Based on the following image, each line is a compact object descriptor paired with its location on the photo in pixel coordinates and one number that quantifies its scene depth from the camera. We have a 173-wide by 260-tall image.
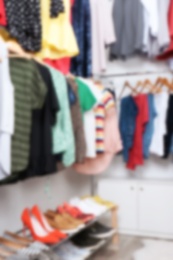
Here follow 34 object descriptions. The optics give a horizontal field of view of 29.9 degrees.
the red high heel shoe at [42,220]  2.14
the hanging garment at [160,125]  2.95
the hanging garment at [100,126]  2.49
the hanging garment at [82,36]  2.53
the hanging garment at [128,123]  3.04
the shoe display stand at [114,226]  2.76
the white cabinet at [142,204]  3.05
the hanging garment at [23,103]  1.63
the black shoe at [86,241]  2.44
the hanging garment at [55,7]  2.12
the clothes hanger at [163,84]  3.09
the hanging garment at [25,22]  1.92
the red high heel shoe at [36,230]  1.99
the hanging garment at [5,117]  1.55
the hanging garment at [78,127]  2.19
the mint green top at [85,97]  2.30
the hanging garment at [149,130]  2.99
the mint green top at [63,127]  1.92
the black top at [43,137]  1.76
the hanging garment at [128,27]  3.02
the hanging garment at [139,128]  2.99
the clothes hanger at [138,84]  3.30
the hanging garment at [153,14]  3.00
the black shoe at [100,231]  2.60
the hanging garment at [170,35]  2.95
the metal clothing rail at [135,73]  3.28
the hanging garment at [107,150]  2.70
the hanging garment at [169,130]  2.92
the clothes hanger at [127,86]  3.32
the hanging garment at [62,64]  2.28
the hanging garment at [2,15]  1.84
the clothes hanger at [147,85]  3.22
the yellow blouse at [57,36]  2.13
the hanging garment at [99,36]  2.74
